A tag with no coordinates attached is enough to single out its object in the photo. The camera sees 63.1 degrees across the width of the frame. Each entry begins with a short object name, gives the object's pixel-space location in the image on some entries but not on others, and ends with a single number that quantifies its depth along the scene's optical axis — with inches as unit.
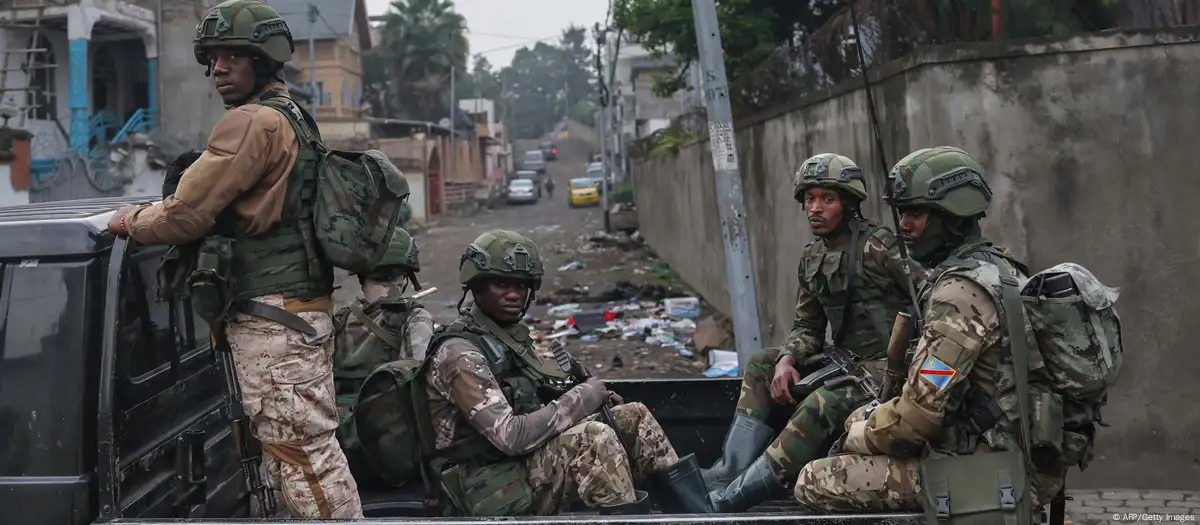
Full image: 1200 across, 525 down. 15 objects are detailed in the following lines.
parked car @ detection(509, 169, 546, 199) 2292.8
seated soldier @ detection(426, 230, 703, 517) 111.7
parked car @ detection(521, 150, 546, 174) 2578.2
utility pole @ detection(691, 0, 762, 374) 231.9
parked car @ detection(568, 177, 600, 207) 1733.5
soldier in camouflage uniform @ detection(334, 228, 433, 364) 162.7
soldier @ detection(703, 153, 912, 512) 134.5
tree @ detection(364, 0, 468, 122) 1972.2
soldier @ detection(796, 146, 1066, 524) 94.4
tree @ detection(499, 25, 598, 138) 4180.6
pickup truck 93.8
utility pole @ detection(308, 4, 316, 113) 1302.9
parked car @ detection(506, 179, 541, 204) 1882.4
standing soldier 107.5
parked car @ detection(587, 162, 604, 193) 2152.8
